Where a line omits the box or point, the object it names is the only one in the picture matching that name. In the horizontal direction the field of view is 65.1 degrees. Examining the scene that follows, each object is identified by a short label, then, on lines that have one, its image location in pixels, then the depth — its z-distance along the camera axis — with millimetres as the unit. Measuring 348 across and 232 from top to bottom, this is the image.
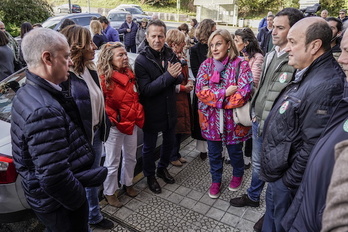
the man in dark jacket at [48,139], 1609
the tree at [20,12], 15305
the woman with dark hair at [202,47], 4281
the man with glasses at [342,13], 11250
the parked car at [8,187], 2355
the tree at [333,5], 28844
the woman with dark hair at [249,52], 3721
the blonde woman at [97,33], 7230
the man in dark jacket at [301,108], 1865
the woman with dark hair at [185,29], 8347
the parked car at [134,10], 21931
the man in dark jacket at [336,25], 4638
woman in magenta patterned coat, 3074
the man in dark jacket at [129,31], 10555
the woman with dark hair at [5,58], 4781
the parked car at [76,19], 11662
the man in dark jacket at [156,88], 3125
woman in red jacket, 2922
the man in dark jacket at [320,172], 1284
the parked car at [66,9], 26208
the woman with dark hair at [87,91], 2271
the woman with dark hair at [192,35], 8214
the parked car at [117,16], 16547
